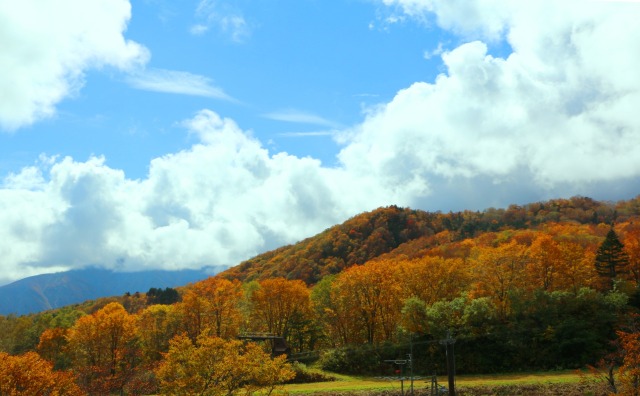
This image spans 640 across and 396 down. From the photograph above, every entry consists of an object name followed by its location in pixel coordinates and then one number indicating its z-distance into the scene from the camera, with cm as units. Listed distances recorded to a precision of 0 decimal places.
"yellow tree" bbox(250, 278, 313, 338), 7494
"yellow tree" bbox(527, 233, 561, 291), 6475
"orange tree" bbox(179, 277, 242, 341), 7106
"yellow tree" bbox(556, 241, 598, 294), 6419
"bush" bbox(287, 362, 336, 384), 5800
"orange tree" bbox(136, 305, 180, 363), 7793
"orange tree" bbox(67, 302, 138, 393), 6819
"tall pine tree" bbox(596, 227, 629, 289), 6800
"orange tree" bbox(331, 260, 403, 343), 6944
